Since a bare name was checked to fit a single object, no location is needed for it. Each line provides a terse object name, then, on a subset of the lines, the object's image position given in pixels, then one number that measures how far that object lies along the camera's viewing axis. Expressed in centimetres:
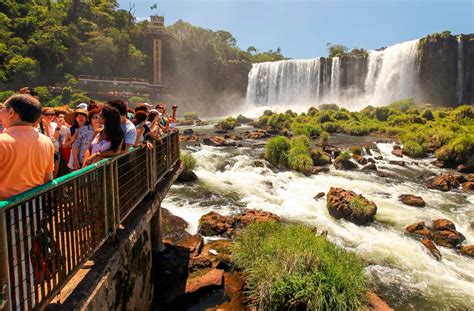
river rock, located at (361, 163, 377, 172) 1877
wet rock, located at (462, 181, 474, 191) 1595
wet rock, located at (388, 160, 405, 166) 2044
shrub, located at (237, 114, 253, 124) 4636
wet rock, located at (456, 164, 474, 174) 1902
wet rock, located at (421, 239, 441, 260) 936
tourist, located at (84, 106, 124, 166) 462
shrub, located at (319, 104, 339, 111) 4838
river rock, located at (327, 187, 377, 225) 1137
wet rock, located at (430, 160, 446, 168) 2052
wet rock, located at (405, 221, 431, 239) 1047
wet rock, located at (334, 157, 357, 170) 1908
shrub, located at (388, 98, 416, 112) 4397
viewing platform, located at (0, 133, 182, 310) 262
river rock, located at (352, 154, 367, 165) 2002
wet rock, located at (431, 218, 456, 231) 1082
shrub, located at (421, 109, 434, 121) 3647
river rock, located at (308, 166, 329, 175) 1761
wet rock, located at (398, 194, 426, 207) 1320
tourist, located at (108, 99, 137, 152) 516
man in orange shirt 293
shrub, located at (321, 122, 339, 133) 3447
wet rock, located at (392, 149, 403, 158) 2302
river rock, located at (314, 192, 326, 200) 1368
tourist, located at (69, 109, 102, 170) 565
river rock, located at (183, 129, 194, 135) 3194
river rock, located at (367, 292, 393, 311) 634
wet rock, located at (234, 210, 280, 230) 1036
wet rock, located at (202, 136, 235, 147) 2559
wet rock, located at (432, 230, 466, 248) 1014
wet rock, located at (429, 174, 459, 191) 1586
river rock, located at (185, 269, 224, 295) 688
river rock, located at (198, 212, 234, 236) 980
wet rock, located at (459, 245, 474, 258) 957
